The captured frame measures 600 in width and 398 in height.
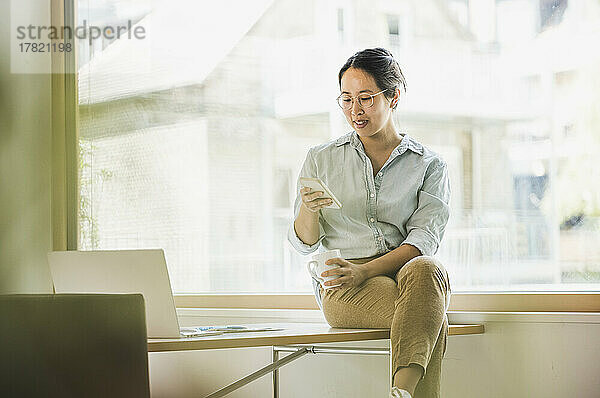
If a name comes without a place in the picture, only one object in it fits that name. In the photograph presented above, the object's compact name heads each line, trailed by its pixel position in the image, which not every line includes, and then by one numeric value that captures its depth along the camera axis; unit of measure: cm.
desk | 415
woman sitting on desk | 463
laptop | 420
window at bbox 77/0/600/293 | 490
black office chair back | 134
